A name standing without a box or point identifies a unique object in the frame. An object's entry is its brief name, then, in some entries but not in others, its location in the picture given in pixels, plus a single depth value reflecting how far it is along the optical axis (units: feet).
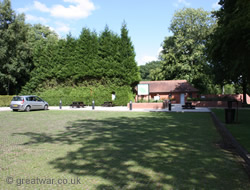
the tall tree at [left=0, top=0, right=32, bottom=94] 115.03
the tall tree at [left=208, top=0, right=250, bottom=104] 32.89
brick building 141.28
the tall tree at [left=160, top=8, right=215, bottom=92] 150.30
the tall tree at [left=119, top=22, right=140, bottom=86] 116.78
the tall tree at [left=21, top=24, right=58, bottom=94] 125.80
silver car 73.05
